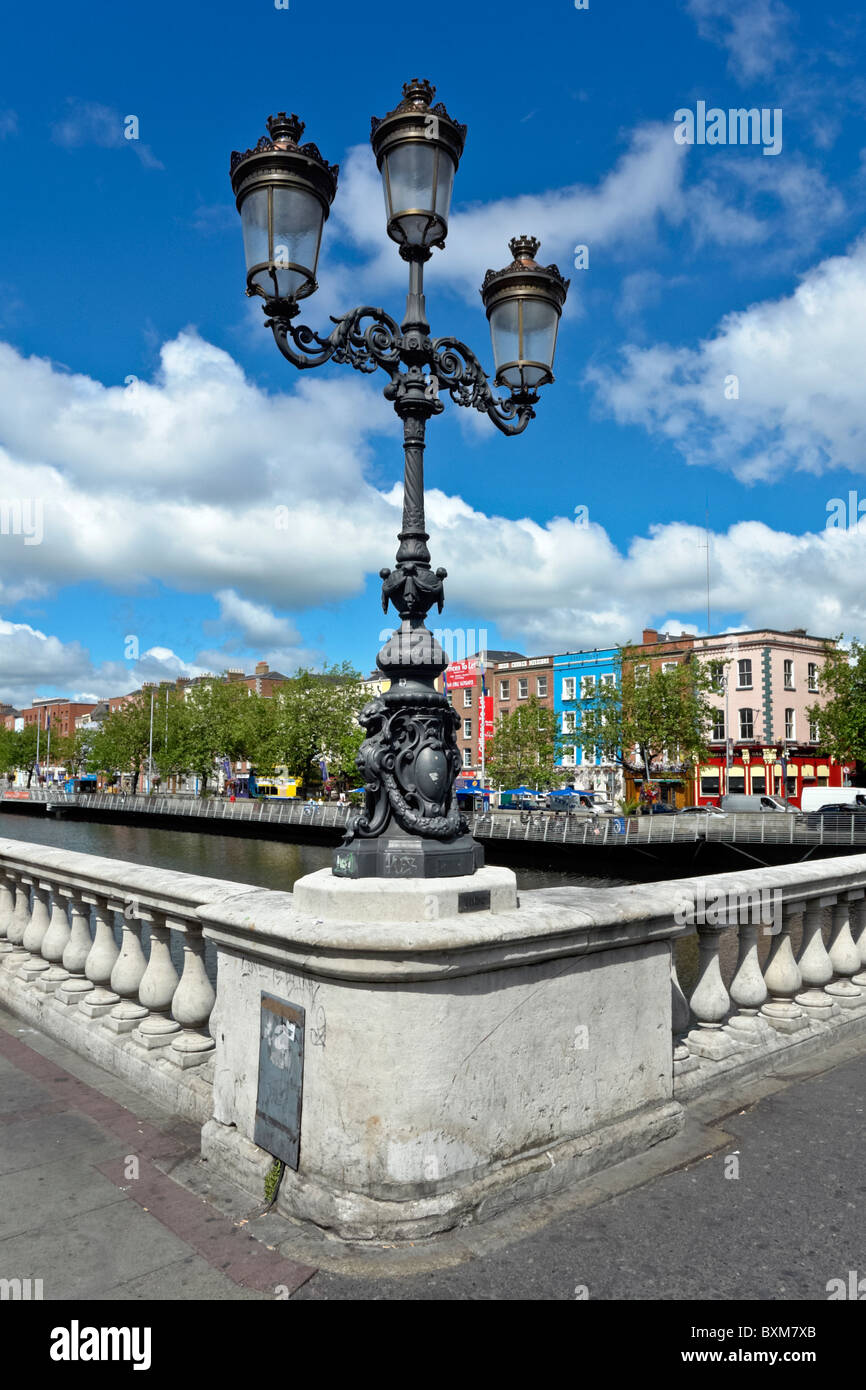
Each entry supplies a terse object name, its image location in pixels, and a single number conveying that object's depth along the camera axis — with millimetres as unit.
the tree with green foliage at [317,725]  63625
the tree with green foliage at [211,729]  75562
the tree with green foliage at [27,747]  133500
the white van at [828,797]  44406
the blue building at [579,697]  59375
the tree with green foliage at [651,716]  46219
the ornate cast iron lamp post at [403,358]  3598
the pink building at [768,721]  54312
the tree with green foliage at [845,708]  42438
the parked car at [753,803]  43281
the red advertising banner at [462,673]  44009
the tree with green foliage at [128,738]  89375
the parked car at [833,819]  30969
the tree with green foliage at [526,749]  55969
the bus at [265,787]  82562
